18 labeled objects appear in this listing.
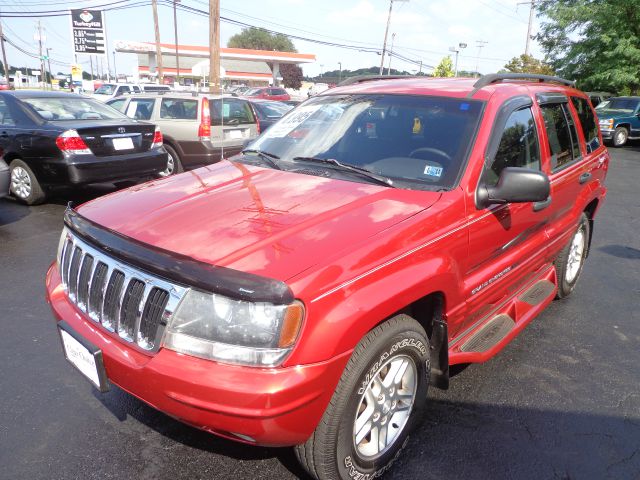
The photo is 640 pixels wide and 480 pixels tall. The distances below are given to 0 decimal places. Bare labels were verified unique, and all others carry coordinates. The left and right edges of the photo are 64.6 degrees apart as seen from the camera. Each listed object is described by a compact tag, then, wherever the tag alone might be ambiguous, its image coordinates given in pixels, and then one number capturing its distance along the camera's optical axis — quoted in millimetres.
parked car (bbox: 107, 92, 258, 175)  9430
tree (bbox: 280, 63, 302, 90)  80562
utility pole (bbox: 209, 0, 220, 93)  15148
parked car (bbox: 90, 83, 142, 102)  26062
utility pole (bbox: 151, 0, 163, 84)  34531
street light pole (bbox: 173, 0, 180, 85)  46319
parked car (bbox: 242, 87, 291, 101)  26316
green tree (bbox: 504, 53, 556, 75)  27127
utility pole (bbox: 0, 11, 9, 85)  38547
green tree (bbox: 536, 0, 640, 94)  23609
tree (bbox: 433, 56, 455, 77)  36719
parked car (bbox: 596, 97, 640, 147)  18600
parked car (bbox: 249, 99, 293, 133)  12620
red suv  1874
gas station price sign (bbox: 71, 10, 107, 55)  33562
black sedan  6785
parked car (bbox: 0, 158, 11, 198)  6312
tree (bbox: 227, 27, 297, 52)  103500
